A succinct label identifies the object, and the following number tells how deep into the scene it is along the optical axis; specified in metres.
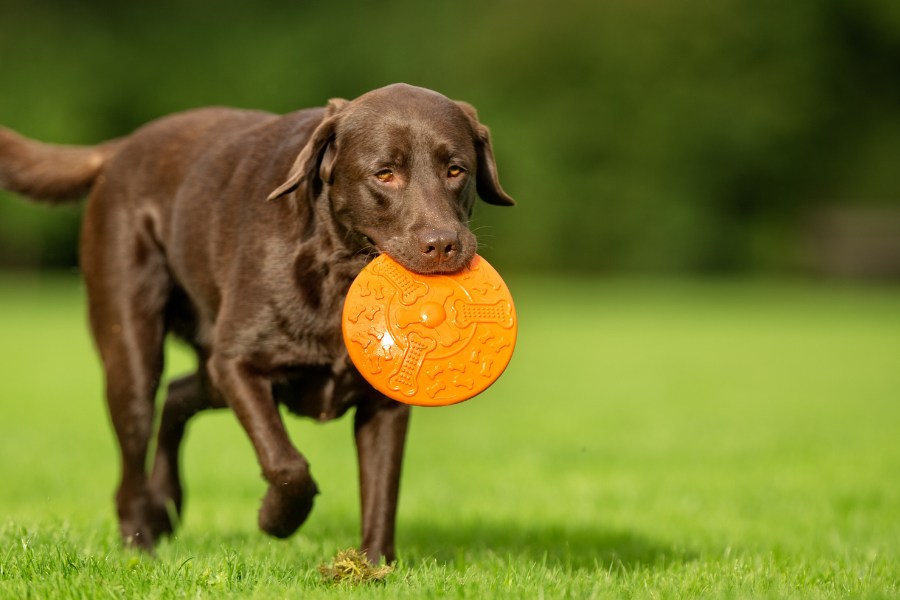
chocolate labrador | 8.57
